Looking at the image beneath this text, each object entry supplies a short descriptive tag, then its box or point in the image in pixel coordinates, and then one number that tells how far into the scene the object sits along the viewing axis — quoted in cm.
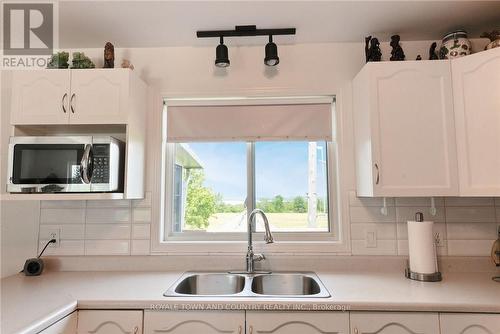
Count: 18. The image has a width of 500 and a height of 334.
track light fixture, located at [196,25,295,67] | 187
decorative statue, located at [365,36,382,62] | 184
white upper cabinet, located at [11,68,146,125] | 174
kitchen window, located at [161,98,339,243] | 207
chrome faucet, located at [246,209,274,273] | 181
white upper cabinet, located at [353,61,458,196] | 166
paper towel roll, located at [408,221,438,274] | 166
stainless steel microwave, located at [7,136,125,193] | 163
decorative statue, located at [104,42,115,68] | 187
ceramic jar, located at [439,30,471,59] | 177
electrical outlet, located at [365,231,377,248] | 192
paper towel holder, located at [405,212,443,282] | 164
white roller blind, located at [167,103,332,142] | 206
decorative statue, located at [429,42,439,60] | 184
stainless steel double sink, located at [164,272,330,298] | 179
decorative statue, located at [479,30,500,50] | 168
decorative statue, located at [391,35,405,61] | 183
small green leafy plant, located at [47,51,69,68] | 183
